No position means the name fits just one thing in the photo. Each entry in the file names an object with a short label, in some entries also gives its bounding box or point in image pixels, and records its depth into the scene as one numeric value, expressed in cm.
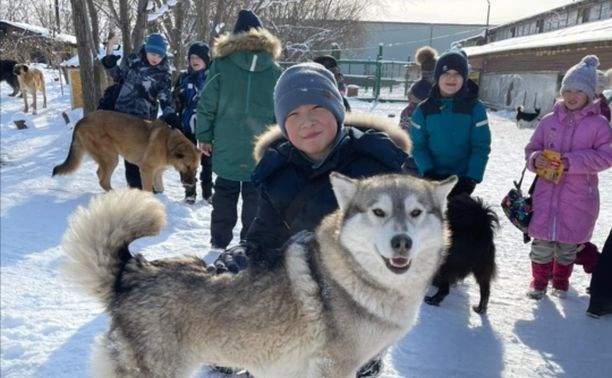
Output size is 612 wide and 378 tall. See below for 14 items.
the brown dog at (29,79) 1284
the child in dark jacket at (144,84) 582
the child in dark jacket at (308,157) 229
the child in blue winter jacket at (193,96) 616
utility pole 3653
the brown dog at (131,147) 600
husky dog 190
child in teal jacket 384
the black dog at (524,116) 1466
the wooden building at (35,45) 1919
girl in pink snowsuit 359
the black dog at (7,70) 1505
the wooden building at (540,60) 1363
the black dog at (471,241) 359
